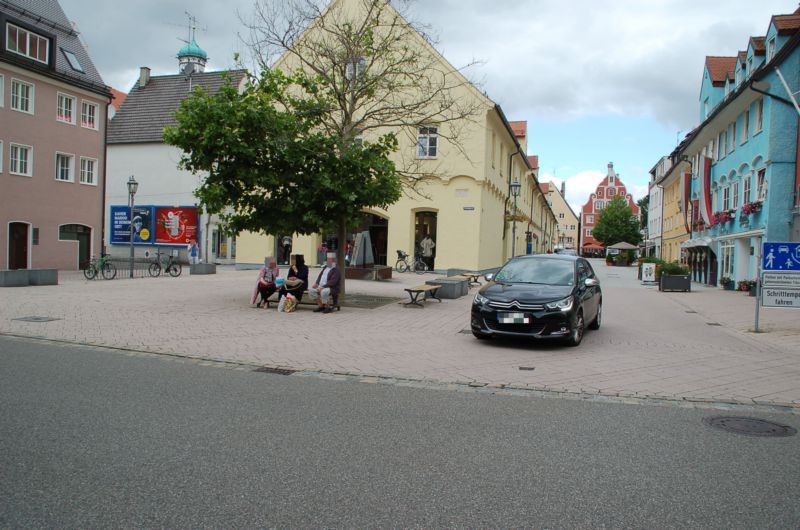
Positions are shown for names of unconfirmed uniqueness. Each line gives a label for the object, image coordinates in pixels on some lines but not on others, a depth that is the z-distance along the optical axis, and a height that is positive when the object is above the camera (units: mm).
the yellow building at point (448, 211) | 30219 +2000
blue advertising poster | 40875 +919
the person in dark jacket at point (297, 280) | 14969 -857
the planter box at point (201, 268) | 28391 -1239
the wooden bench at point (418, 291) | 16328 -1109
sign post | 12384 -245
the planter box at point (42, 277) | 19781 -1344
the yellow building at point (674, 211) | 38306 +3594
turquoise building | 22094 +4220
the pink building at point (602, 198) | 131000 +12421
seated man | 14469 -981
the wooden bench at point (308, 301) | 14930 -1371
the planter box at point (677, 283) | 25289 -985
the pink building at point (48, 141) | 27781 +4570
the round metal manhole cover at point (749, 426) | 5777 -1591
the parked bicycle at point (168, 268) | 26641 -1231
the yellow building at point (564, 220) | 122688 +7192
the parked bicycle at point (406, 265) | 31108 -799
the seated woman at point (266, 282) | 15211 -962
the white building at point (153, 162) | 40875 +5165
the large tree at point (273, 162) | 14227 +1966
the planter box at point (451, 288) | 19094 -1175
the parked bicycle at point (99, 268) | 23609 -1169
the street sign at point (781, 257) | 12414 +115
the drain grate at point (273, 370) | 8242 -1700
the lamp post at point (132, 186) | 25402 +2168
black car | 10227 -830
